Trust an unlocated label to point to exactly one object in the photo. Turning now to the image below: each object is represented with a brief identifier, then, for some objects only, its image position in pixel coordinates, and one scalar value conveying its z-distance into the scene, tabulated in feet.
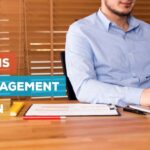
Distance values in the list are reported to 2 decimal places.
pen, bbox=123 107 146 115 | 5.67
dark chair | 7.48
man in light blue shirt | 6.91
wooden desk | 4.48
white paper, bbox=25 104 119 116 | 5.56
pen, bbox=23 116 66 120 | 5.37
